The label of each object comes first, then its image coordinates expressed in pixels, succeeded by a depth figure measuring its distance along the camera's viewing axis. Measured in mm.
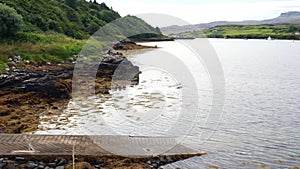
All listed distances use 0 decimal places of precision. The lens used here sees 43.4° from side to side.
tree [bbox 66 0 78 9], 83125
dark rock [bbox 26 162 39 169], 11919
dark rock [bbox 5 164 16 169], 11679
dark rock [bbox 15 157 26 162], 12281
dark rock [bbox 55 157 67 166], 12324
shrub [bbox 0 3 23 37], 38719
